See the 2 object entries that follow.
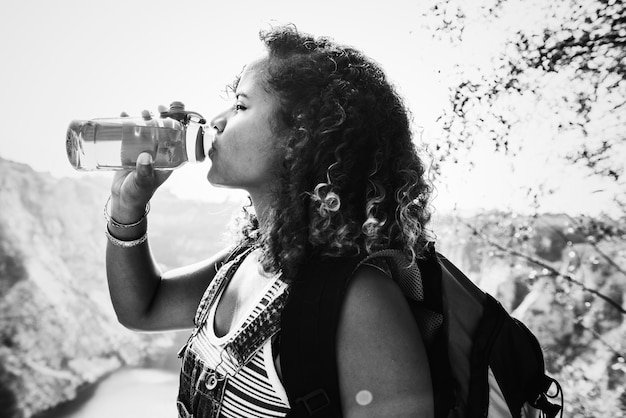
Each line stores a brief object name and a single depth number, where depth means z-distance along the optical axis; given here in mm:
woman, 692
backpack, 698
